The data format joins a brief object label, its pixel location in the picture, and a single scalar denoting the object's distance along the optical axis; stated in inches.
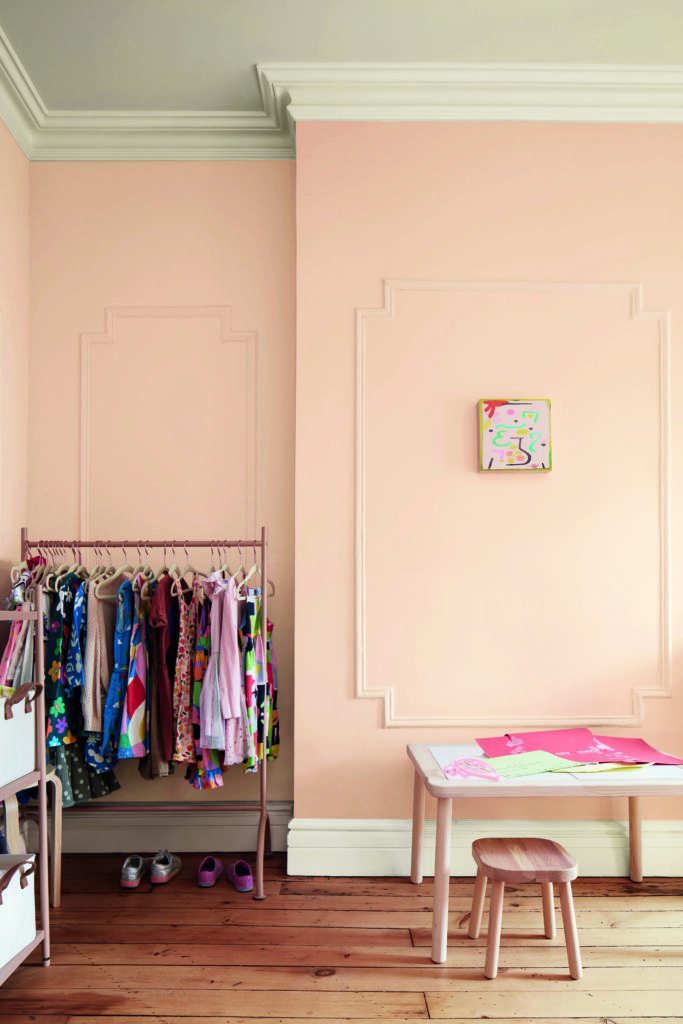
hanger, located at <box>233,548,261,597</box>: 115.9
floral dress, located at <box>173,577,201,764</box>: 113.0
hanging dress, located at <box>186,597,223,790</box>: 113.0
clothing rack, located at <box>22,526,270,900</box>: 111.4
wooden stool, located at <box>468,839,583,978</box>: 88.2
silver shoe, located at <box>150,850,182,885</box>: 116.6
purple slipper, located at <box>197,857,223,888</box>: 115.6
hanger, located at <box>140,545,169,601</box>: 117.3
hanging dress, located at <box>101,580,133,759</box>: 113.5
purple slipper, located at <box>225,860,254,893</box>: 113.8
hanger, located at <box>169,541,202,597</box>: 116.9
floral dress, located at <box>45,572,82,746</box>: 113.5
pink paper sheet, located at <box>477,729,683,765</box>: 106.1
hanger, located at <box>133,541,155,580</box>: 120.8
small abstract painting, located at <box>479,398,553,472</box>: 123.2
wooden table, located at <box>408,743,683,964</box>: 93.4
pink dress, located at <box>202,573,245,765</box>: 109.6
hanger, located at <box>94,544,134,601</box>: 116.9
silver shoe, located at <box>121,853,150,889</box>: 115.2
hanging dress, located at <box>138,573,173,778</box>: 115.1
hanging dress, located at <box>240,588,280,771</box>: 111.7
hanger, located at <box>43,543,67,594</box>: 117.3
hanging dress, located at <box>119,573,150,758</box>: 112.4
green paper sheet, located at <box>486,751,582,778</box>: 99.7
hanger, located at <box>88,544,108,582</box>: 119.8
